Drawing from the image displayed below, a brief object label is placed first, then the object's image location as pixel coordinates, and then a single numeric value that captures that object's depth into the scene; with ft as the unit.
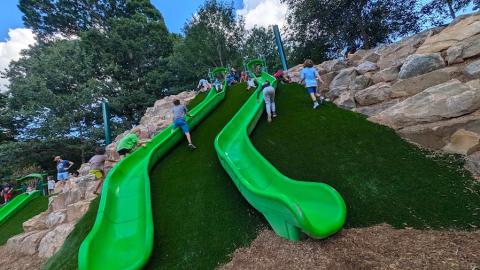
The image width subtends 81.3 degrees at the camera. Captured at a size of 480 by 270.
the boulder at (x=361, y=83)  30.76
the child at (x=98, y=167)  29.43
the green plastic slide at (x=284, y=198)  12.38
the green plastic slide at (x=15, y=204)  41.62
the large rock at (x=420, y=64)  25.16
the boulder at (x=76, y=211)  26.03
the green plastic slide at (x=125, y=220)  14.25
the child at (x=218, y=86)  53.95
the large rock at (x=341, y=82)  32.19
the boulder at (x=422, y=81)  23.02
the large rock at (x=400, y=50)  32.38
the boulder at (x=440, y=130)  17.60
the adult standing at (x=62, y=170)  39.45
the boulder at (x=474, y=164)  15.24
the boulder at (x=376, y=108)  24.80
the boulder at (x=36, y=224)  28.47
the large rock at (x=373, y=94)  26.32
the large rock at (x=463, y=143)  16.47
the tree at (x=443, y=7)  57.21
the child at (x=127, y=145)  27.95
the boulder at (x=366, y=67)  34.30
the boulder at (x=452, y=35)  26.43
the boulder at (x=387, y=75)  28.60
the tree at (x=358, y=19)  63.57
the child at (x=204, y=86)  61.49
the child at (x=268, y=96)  28.66
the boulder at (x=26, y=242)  25.34
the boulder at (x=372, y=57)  37.68
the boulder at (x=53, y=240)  23.24
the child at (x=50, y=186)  47.19
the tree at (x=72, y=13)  108.99
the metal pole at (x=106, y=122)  49.75
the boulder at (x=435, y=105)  19.04
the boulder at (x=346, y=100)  28.30
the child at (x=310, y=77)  28.30
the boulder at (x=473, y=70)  20.94
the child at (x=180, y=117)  28.17
